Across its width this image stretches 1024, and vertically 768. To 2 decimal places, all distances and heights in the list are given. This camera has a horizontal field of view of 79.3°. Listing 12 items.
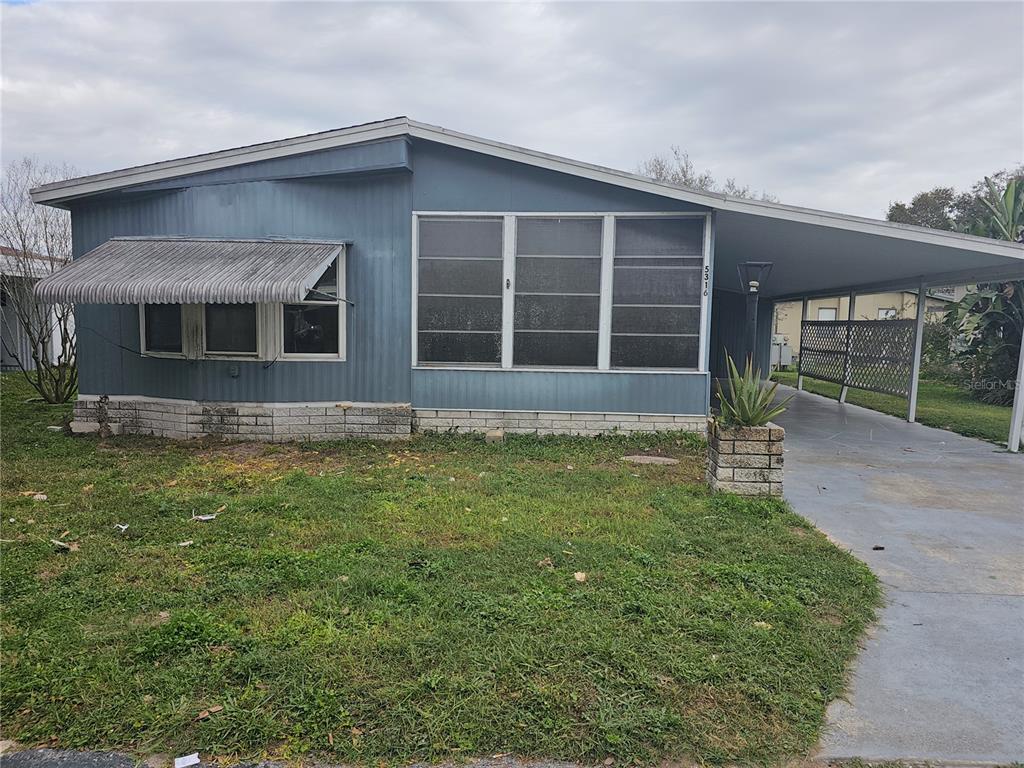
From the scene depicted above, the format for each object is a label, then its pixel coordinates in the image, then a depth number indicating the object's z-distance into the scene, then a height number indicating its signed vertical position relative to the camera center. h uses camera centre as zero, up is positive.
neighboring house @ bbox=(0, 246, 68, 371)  11.80 +0.79
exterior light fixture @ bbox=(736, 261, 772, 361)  6.43 +0.55
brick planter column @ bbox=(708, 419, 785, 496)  5.38 -1.14
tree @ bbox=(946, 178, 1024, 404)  13.55 +0.50
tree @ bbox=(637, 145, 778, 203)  29.73 +7.72
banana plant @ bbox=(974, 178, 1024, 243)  13.42 +2.75
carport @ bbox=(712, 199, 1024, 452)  7.22 +1.06
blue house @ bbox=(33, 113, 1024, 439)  8.01 +0.36
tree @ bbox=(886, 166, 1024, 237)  31.20 +6.90
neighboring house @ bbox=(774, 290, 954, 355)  27.83 +1.14
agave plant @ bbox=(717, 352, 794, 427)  5.30 -0.63
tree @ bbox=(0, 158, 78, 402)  11.68 +1.16
